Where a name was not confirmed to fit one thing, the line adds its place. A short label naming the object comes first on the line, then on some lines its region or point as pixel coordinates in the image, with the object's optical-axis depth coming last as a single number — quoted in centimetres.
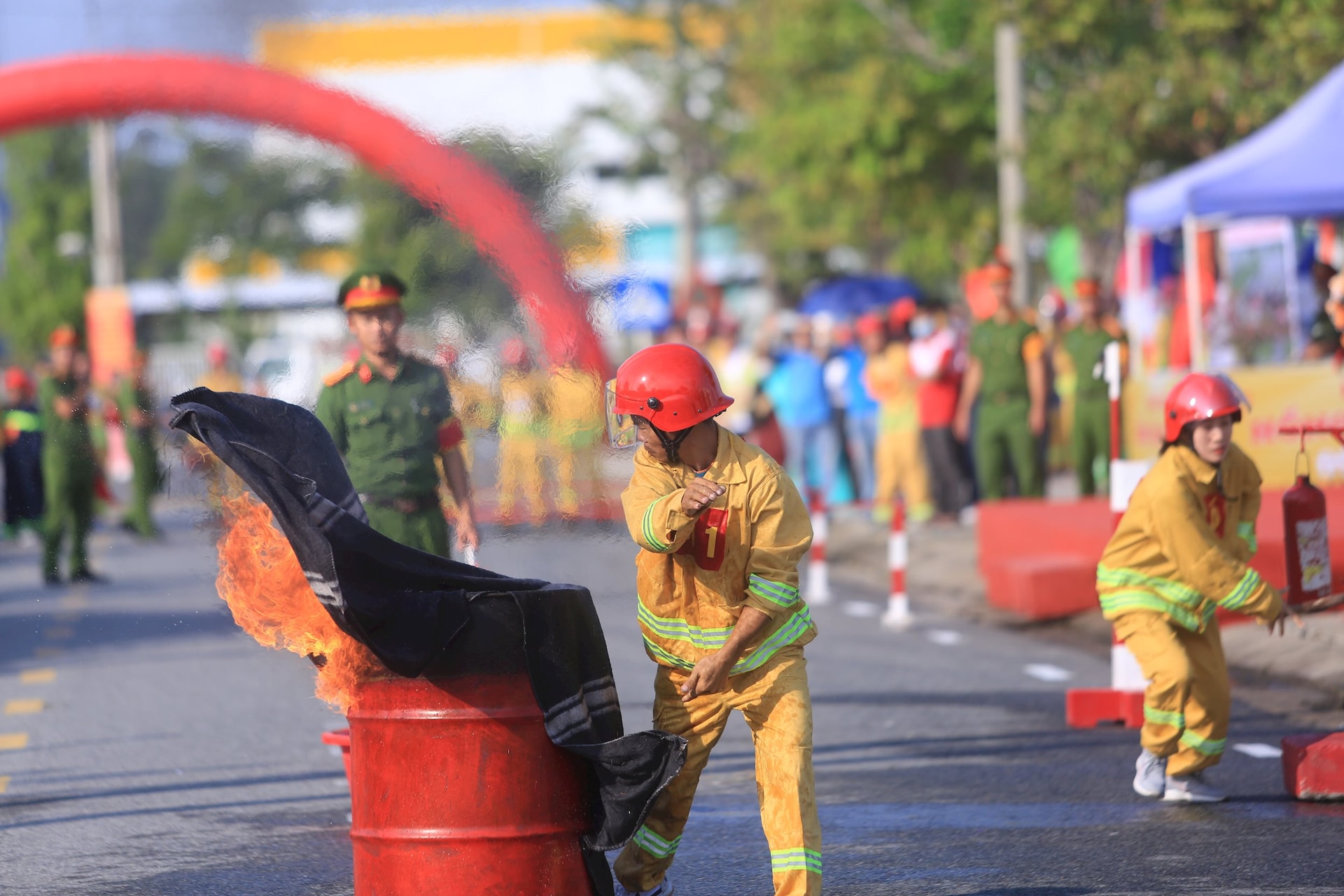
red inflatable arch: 2597
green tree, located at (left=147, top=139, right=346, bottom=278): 3053
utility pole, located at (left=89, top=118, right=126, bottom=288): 4088
